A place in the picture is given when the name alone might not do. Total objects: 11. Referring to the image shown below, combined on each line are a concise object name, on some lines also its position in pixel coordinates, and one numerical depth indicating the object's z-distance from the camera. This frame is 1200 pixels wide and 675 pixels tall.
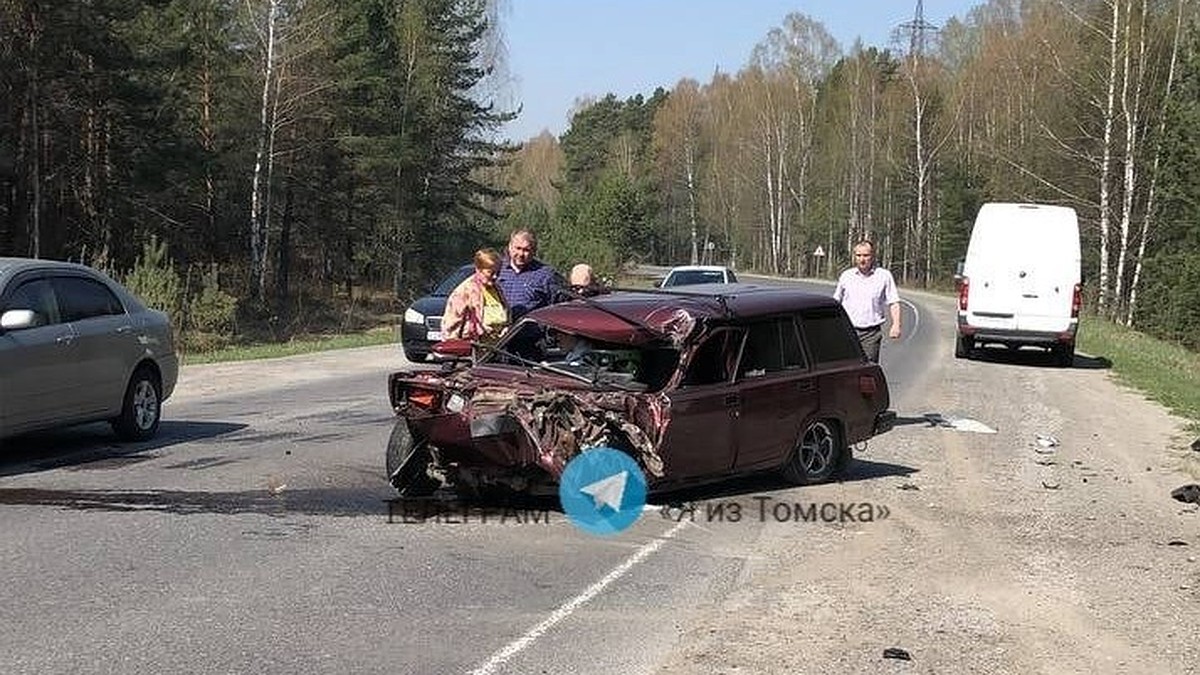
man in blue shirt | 9.88
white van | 22.56
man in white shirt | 12.53
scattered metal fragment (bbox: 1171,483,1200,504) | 9.52
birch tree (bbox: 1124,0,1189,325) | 44.66
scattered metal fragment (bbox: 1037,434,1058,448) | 12.59
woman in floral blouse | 9.51
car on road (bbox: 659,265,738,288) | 28.70
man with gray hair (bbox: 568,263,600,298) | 9.84
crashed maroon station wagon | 7.86
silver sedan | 9.67
